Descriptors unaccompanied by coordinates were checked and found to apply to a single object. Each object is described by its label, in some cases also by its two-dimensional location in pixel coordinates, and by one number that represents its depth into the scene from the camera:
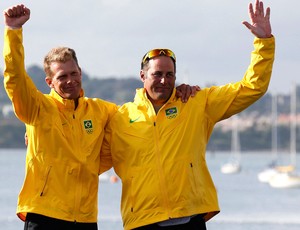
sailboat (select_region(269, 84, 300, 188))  71.25
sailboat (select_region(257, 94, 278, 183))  84.19
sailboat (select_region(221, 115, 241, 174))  103.29
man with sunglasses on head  8.88
